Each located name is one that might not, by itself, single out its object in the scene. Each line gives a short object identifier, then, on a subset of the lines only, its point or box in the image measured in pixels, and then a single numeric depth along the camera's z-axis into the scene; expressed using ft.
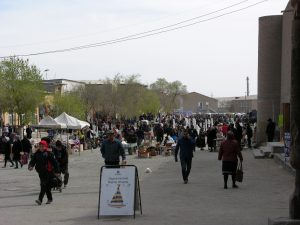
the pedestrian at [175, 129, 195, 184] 60.75
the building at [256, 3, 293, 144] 122.72
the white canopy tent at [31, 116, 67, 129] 116.78
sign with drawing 38.09
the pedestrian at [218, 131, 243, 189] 55.57
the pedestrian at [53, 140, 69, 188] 58.44
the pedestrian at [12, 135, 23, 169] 92.53
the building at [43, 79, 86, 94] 301.84
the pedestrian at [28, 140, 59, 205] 46.50
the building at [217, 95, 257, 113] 541.34
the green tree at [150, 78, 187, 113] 418.92
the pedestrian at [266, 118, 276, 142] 113.19
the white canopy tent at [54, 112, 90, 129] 120.98
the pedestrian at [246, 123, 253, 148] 122.83
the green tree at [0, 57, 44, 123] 167.12
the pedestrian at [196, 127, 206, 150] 128.57
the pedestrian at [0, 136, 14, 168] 94.48
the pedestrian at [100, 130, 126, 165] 50.60
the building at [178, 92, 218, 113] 550.52
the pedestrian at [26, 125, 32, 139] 141.95
